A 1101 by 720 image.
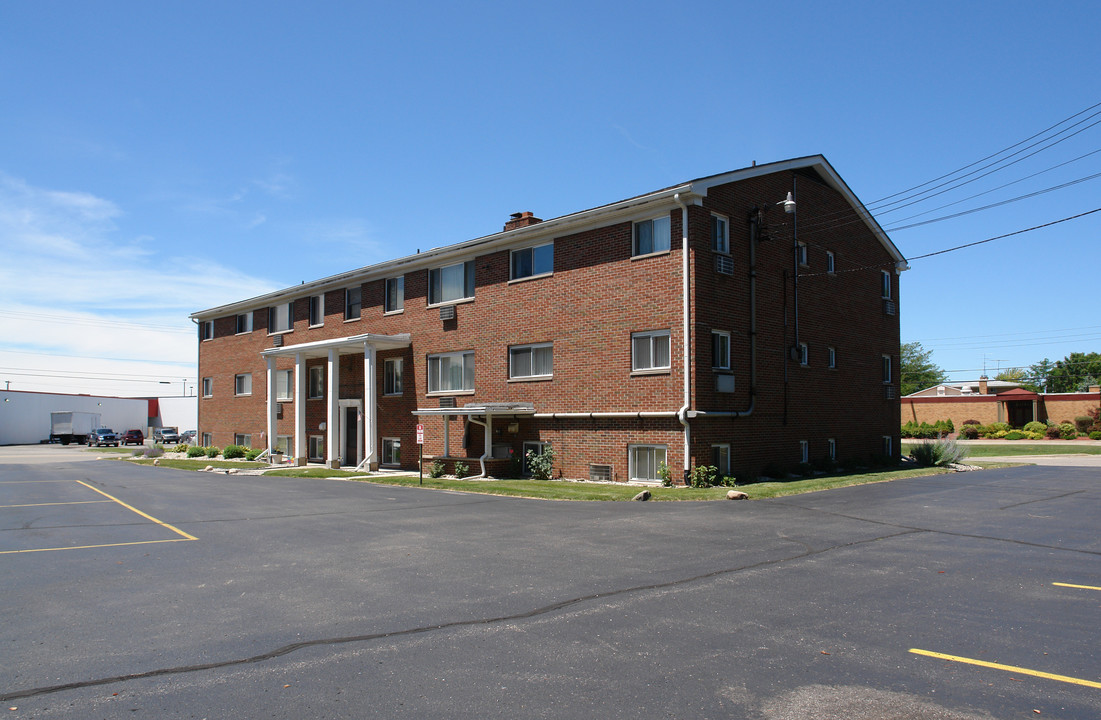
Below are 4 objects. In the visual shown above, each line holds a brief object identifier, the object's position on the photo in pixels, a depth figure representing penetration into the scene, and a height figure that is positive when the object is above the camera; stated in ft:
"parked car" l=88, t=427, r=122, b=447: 214.69 -9.62
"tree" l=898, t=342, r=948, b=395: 340.80 +12.14
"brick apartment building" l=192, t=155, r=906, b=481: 65.41 +6.20
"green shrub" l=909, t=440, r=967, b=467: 88.17 -7.08
